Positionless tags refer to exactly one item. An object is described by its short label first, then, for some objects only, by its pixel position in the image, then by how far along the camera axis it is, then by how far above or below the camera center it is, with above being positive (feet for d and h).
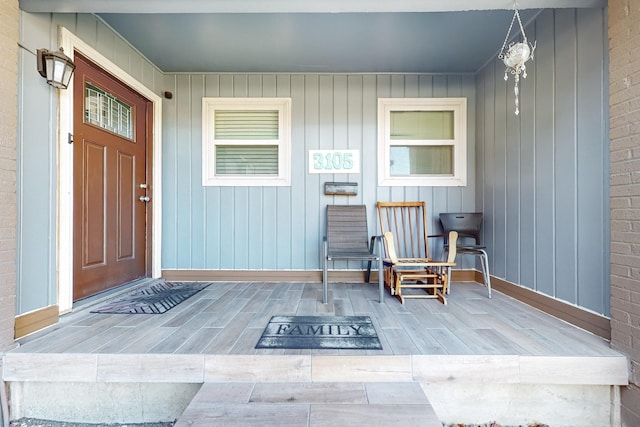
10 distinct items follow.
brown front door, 7.57 +1.00
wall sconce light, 6.12 +3.18
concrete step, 3.79 -2.72
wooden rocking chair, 9.43 -0.76
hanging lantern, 6.07 +3.35
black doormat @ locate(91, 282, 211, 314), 7.38 -2.42
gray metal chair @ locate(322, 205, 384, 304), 9.92 -0.61
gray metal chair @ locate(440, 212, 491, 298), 9.85 -0.37
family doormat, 5.30 -2.41
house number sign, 10.81 +1.97
